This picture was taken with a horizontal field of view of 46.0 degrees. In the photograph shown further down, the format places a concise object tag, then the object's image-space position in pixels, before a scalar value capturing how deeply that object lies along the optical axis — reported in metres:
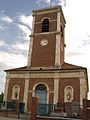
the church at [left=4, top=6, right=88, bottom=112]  12.50
